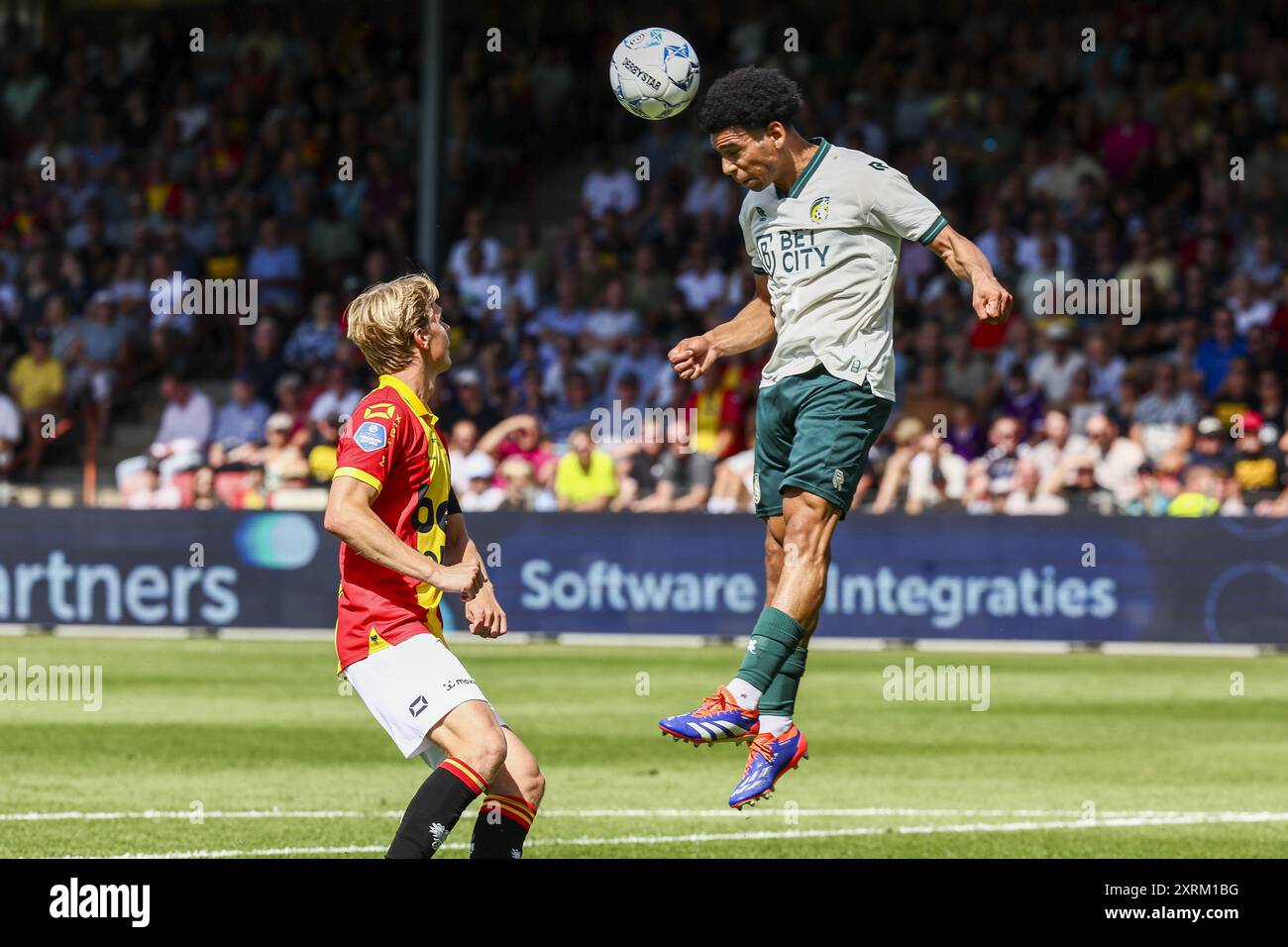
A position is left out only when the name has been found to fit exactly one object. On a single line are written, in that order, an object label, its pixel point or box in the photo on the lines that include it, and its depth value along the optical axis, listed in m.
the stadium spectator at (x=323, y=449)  20.73
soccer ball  8.27
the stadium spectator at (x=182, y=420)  22.86
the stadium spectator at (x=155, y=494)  21.38
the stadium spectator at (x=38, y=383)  24.42
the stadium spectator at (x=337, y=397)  22.12
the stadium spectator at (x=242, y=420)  22.70
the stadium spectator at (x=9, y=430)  23.75
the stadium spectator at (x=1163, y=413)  19.47
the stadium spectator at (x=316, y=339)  23.47
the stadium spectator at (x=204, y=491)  21.20
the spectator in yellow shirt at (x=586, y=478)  20.05
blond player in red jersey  6.87
